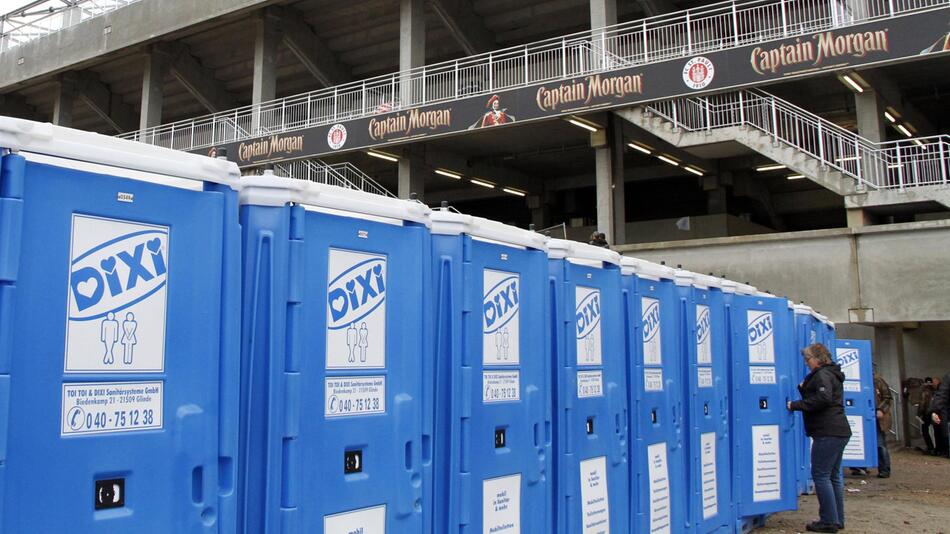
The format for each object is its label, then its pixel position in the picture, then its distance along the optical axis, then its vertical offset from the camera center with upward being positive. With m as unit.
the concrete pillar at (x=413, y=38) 24.33 +9.98
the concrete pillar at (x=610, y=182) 20.92 +4.76
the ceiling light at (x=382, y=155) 24.44 +6.36
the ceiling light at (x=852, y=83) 17.42 +6.08
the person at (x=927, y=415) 16.36 -1.20
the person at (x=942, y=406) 14.16 -0.90
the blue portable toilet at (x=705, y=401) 7.10 -0.40
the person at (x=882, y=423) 13.03 -1.08
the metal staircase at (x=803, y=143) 16.73 +4.85
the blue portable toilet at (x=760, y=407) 8.18 -0.51
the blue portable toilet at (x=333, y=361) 3.19 +0.00
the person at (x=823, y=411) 7.76 -0.52
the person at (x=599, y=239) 8.09 +1.23
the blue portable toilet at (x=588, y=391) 5.16 -0.21
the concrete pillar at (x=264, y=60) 27.03 +10.31
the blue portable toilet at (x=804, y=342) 10.06 +0.20
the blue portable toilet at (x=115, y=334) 2.45 +0.10
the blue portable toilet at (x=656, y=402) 6.12 -0.35
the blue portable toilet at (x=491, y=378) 4.16 -0.09
